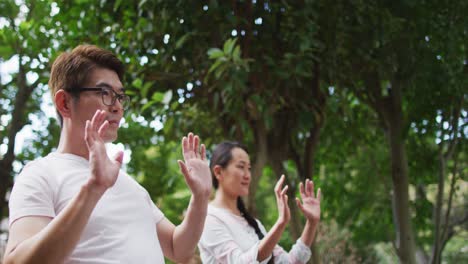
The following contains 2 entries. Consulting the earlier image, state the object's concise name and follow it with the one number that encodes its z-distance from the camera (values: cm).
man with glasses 138
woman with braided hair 275
